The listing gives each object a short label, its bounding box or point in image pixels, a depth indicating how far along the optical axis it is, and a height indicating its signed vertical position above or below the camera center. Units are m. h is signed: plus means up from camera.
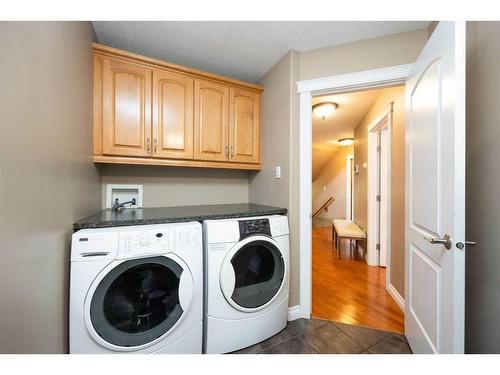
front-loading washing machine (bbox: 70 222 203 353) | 0.97 -0.56
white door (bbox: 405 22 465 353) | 0.82 -0.02
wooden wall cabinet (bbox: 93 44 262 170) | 1.47 +0.62
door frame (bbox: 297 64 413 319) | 1.57 +0.16
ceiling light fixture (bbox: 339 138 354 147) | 4.43 +1.09
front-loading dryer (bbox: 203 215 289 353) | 1.26 -0.64
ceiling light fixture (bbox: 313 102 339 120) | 2.62 +1.09
